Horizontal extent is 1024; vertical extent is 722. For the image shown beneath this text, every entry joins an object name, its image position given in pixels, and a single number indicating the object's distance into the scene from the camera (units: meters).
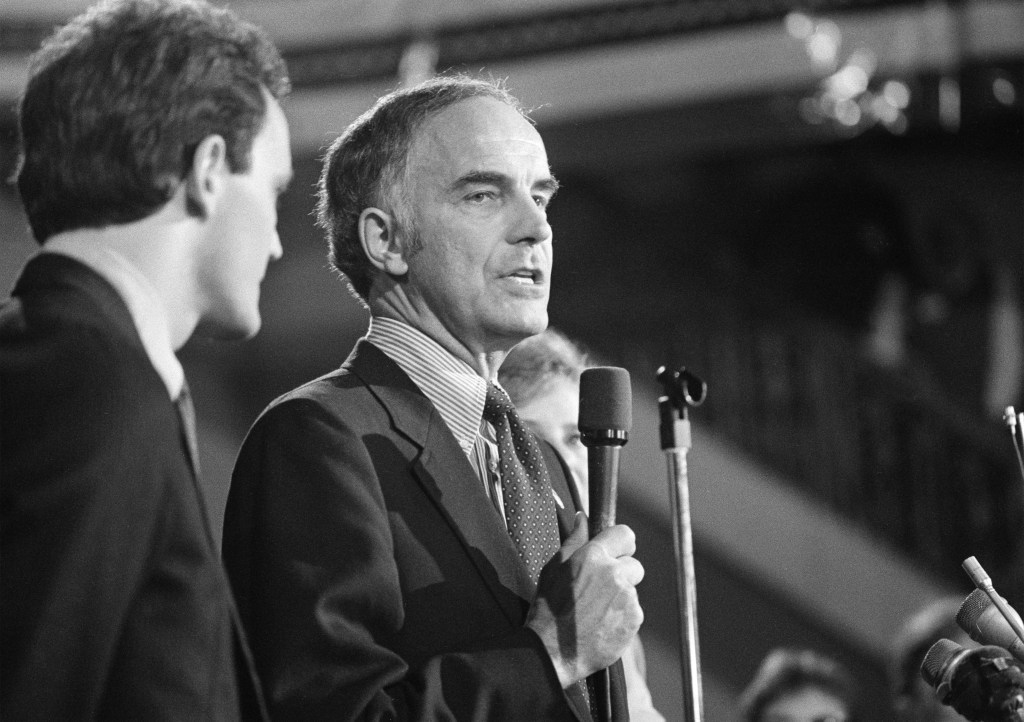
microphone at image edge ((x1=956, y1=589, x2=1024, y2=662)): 3.91
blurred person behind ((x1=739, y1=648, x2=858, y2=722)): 5.01
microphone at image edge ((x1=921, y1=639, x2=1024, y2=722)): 3.86
